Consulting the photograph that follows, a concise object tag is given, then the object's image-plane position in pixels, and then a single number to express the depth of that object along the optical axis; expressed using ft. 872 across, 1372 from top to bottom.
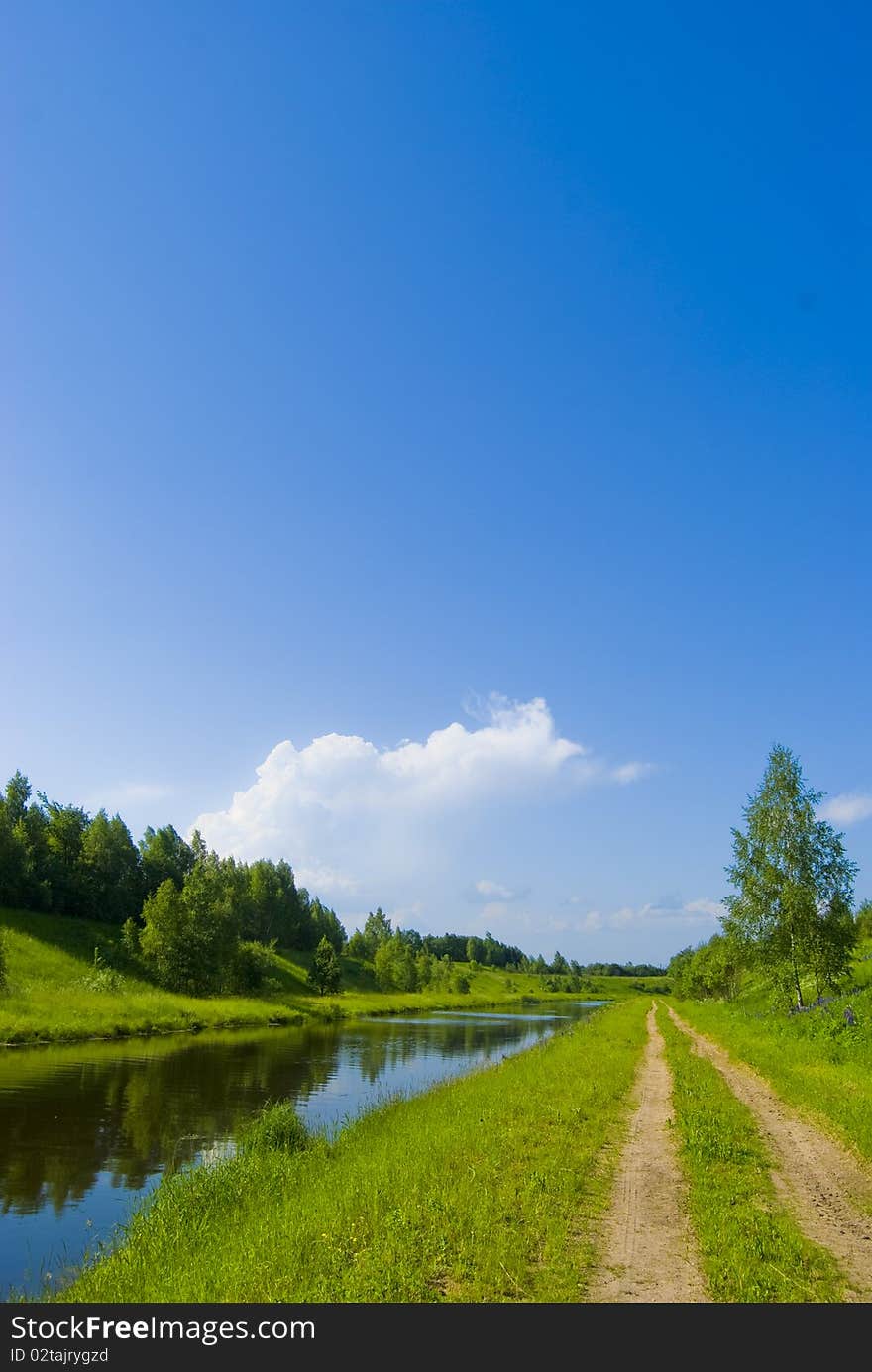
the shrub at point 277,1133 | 69.82
